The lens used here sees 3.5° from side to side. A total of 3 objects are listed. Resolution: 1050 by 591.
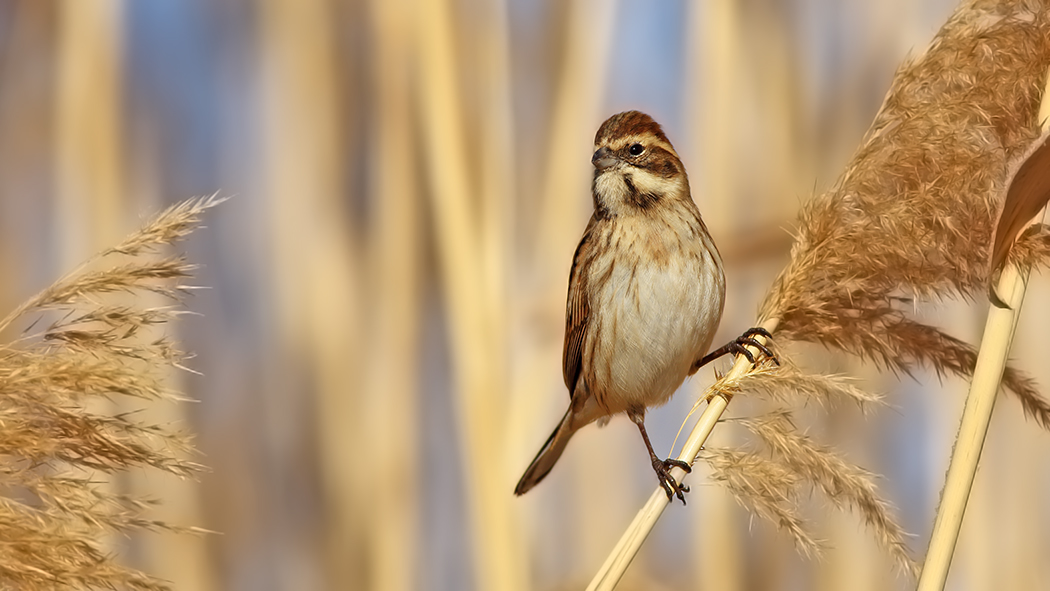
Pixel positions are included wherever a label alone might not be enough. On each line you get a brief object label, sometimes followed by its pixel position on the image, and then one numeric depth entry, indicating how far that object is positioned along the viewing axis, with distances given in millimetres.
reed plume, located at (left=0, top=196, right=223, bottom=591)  5260
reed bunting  5490
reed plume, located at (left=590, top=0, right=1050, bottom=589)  5388
